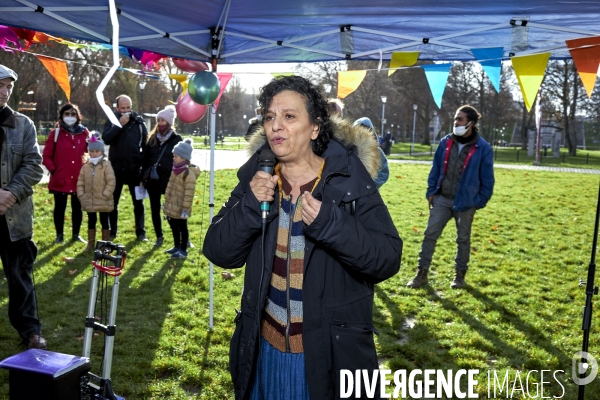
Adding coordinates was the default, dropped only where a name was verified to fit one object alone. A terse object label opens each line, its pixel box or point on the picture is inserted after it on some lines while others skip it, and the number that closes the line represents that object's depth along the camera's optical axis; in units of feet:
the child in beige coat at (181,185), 26.37
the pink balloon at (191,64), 19.65
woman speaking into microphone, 8.21
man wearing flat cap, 14.96
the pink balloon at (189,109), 18.31
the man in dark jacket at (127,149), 29.22
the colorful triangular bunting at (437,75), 19.31
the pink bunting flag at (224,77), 18.74
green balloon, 15.92
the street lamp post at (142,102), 161.82
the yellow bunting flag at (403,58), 18.66
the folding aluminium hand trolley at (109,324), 10.99
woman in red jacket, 28.14
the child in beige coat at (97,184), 26.94
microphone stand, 14.16
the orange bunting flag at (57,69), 18.24
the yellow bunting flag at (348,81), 20.26
